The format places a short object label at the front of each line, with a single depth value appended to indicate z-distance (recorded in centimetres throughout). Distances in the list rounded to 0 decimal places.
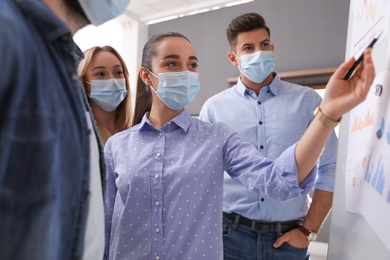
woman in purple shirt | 87
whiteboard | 54
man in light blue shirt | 126
